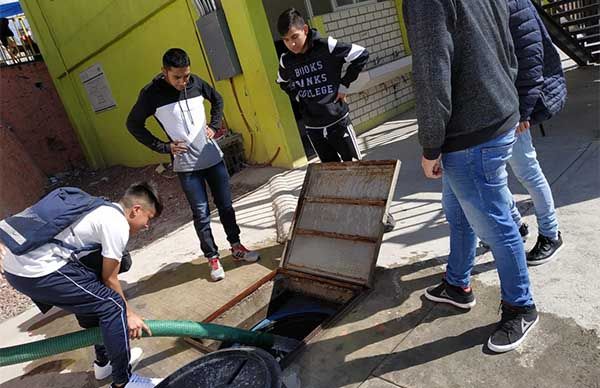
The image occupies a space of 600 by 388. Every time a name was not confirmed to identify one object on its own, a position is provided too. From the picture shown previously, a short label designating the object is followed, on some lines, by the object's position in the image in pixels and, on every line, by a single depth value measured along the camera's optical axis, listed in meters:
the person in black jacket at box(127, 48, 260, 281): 3.39
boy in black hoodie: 3.38
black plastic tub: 1.66
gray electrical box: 5.68
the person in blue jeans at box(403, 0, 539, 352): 1.70
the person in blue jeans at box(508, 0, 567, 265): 2.16
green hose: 2.28
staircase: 7.07
